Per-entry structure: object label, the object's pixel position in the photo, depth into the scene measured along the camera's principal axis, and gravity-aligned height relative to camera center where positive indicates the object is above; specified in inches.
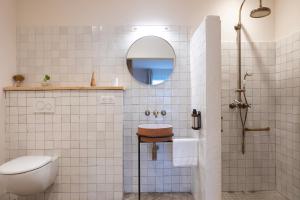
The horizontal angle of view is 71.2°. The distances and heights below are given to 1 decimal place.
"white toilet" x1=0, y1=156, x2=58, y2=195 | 67.8 -24.9
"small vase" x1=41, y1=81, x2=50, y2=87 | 92.6 +7.3
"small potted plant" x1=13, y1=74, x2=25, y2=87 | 93.0 +9.5
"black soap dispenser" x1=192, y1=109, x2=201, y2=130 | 76.5 -7.0
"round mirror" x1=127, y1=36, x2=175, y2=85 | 96.7 +18.2
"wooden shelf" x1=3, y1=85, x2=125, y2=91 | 86.0 +5.0
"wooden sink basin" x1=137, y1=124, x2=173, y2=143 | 80.0 -12.9
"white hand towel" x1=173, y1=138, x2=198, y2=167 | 81.8 -20.3
